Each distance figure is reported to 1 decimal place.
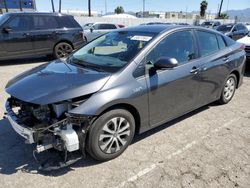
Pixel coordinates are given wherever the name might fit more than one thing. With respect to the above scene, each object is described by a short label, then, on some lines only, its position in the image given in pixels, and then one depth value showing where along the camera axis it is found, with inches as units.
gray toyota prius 82.6
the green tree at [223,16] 1733.5
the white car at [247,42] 224.0
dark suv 254.6
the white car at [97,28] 468.3
